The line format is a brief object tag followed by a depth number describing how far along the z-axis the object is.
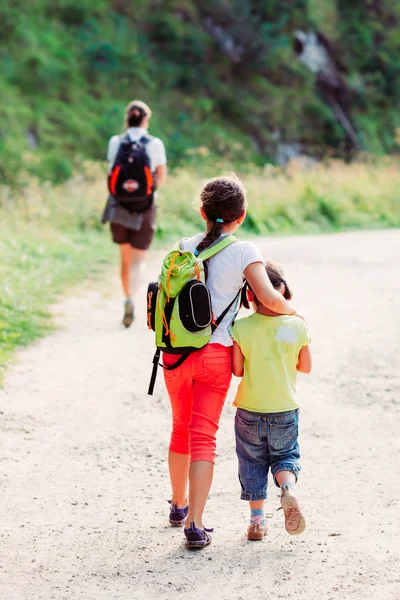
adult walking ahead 16.28
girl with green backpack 8.34
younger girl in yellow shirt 8.52
